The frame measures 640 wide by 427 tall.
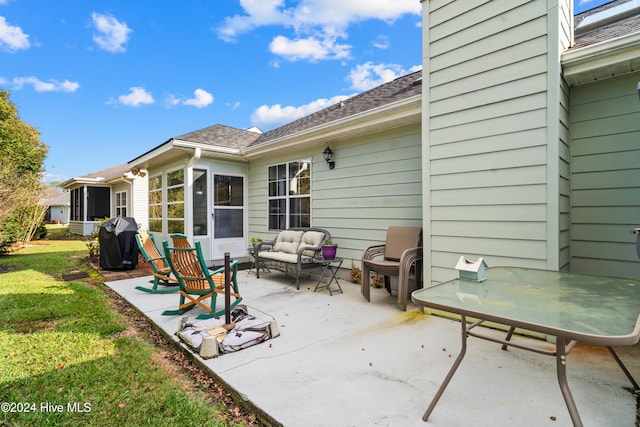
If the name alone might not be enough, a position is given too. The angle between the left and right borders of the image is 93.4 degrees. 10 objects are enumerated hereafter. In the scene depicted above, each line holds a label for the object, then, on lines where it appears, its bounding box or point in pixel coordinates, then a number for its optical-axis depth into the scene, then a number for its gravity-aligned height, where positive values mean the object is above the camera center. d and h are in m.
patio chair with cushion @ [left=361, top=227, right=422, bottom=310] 3.75 -0.65
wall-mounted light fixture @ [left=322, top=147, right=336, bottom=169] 5.60 +1.02
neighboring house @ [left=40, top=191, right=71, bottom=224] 32.16 +0.01
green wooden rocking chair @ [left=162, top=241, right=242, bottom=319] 3.55 -0.82
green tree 8.20 +1.06
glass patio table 1.18 -0.46
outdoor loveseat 5.09 -0.73
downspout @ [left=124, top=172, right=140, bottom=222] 13.92 +0.57
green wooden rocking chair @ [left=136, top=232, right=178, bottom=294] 4.79 -0.93
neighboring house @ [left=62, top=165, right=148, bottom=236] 14.07 +0.71
